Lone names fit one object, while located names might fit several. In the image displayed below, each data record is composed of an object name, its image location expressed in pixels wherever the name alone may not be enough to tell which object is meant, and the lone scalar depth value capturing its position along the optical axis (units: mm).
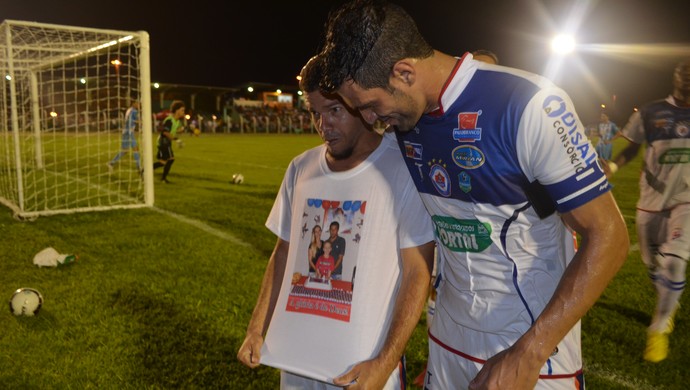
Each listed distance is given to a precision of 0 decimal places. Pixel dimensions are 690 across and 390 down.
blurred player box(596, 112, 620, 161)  19500
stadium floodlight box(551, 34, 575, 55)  47062
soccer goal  9977
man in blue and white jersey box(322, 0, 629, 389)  1467
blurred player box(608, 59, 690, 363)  4625
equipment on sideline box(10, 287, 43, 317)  5145
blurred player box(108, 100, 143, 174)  15533
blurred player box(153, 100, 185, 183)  14617
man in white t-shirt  1993
